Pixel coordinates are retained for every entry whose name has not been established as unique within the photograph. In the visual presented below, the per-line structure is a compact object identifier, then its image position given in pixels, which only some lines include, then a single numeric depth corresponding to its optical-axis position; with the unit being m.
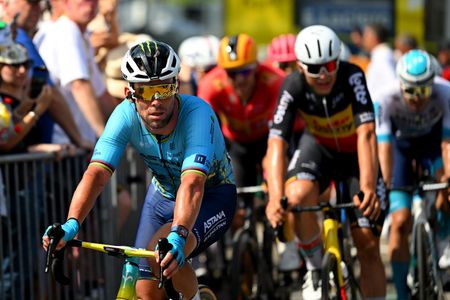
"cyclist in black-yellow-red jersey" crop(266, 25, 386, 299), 15.60
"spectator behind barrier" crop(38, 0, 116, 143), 17.27
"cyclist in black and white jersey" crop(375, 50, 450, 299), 17.62
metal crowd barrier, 15.37
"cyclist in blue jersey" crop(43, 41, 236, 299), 11.95
